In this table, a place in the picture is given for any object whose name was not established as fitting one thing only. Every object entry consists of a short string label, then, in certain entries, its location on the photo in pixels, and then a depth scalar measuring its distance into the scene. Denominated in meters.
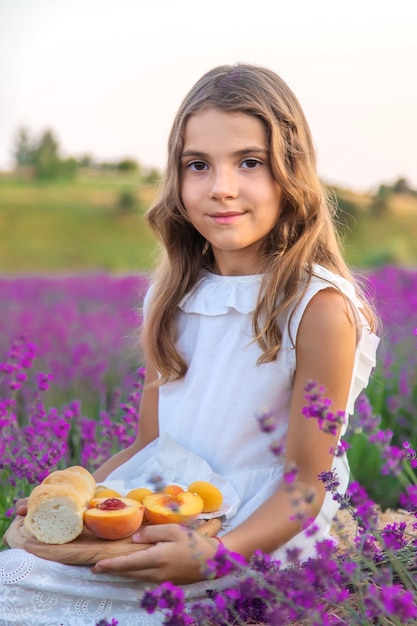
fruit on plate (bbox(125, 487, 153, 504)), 2.03
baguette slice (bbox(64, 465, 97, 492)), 2.00
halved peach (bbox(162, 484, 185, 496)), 2.03
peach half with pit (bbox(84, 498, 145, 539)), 1.85
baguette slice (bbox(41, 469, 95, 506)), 1.93
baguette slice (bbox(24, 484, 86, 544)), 1.88
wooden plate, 1.86
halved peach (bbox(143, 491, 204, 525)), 1.90
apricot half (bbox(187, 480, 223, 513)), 2.01
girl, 1.98
